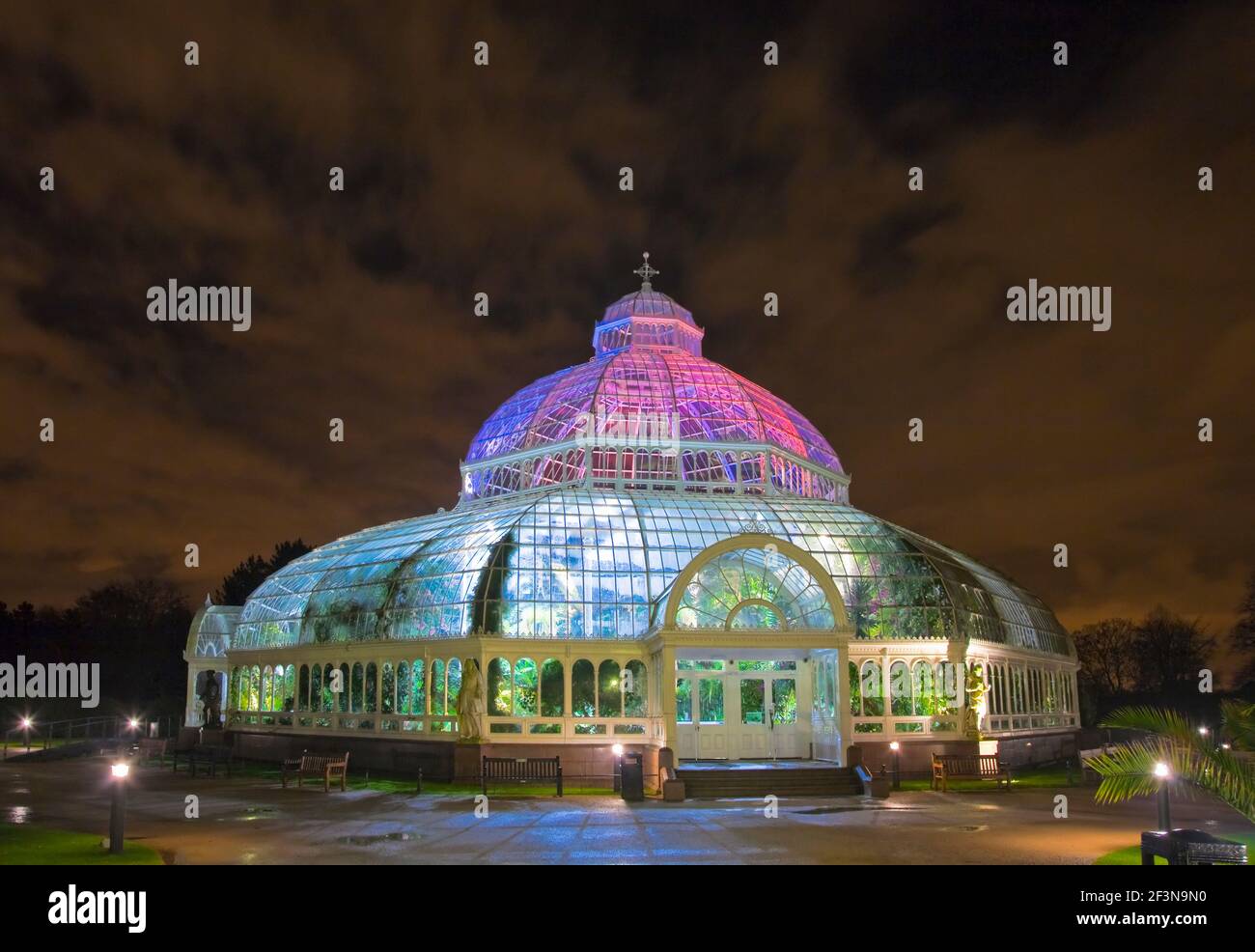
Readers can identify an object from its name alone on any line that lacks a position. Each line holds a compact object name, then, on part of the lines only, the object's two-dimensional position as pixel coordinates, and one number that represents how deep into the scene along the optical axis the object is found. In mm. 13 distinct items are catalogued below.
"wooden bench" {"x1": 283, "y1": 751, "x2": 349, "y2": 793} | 31672
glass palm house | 33219
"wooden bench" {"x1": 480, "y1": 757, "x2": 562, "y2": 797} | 31625
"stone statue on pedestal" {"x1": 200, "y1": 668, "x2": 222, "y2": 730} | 46828
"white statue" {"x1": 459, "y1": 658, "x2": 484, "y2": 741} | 32406
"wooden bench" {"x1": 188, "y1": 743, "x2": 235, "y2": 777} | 41297
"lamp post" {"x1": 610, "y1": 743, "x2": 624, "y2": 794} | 30584
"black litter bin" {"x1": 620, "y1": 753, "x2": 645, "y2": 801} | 29203
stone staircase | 30125
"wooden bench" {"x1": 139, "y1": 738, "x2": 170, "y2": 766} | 47972
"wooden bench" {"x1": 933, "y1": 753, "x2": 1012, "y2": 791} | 32594
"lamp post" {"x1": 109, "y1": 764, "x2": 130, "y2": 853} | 20281
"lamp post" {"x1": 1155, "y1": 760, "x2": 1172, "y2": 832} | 18248
